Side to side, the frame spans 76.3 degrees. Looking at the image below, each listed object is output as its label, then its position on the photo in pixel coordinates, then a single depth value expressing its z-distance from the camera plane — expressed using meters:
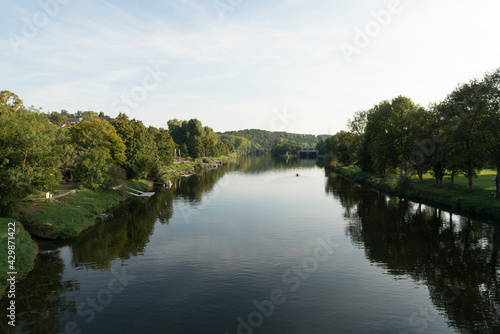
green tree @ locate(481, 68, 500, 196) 44.66
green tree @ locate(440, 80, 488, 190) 45.62
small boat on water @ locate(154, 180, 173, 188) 82.34
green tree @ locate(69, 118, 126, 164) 58.94
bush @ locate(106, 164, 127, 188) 60.06
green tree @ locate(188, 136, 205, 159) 148.50
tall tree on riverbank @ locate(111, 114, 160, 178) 70.88
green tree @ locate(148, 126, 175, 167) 98.44
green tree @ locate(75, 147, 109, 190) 50.38
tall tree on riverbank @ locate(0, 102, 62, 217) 33.84
